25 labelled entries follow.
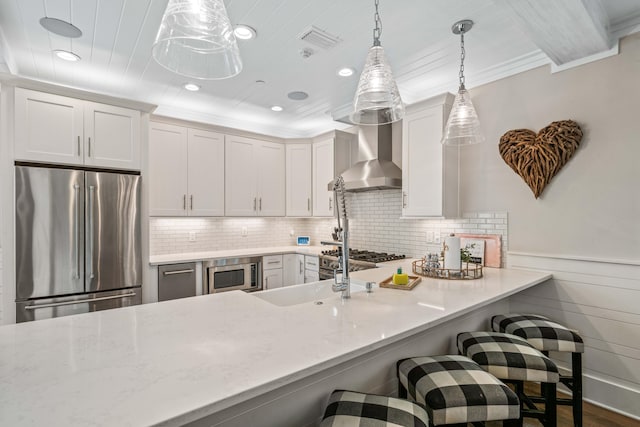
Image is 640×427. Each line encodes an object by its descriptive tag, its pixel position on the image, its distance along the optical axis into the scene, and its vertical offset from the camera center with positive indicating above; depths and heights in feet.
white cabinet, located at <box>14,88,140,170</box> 8.55 +2.36
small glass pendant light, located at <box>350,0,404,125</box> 5.02 +2.00
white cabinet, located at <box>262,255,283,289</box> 13.26 -2.55
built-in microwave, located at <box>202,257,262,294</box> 11.79 -2.47
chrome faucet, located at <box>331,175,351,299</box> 5.63 -0.94
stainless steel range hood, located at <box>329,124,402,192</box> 11.23 +1.85
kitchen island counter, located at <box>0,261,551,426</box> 2.48 -1.51
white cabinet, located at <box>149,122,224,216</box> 11.61 +1.60
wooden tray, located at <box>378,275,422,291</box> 6.47 -1.54
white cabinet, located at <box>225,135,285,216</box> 13.44 +1.57
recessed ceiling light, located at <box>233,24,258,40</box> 7.45 +4.39
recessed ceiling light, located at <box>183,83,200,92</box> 10.78 +4.39
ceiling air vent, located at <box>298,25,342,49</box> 7.61 +4.38
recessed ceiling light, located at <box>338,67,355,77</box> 9.64 +4.39
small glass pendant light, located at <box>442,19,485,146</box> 6.77 +2.03
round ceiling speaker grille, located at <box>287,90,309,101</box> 11.60 +4.40
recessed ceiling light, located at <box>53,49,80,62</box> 8.55 +4.38
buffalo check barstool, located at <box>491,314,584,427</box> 5.88 -2.47
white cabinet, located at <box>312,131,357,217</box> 13.92 +2.24
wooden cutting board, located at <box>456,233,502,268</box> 9.24 -1.12
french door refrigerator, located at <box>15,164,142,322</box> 8.36 -0.83
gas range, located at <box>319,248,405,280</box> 10.78 -1.69
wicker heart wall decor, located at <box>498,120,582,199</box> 7.85 +1.64
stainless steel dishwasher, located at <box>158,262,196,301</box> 10.65 -2.41
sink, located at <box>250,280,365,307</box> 6.42 -1.75
